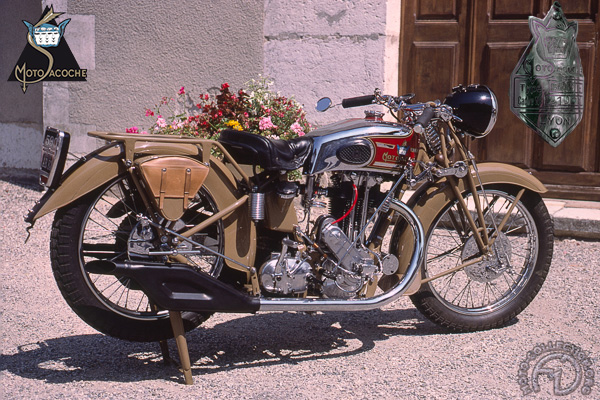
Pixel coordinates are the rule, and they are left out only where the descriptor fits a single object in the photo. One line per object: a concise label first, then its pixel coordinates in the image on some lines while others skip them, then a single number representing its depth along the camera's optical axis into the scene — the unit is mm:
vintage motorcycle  3266
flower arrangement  6036
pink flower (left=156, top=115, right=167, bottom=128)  6219
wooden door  6191
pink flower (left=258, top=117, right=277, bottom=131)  5887
